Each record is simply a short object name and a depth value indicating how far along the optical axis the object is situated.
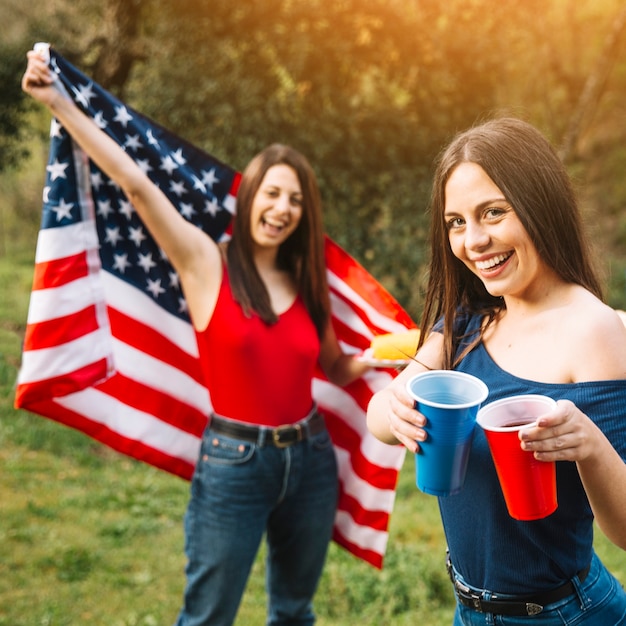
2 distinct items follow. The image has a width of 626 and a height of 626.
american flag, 3.08
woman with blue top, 1.57
